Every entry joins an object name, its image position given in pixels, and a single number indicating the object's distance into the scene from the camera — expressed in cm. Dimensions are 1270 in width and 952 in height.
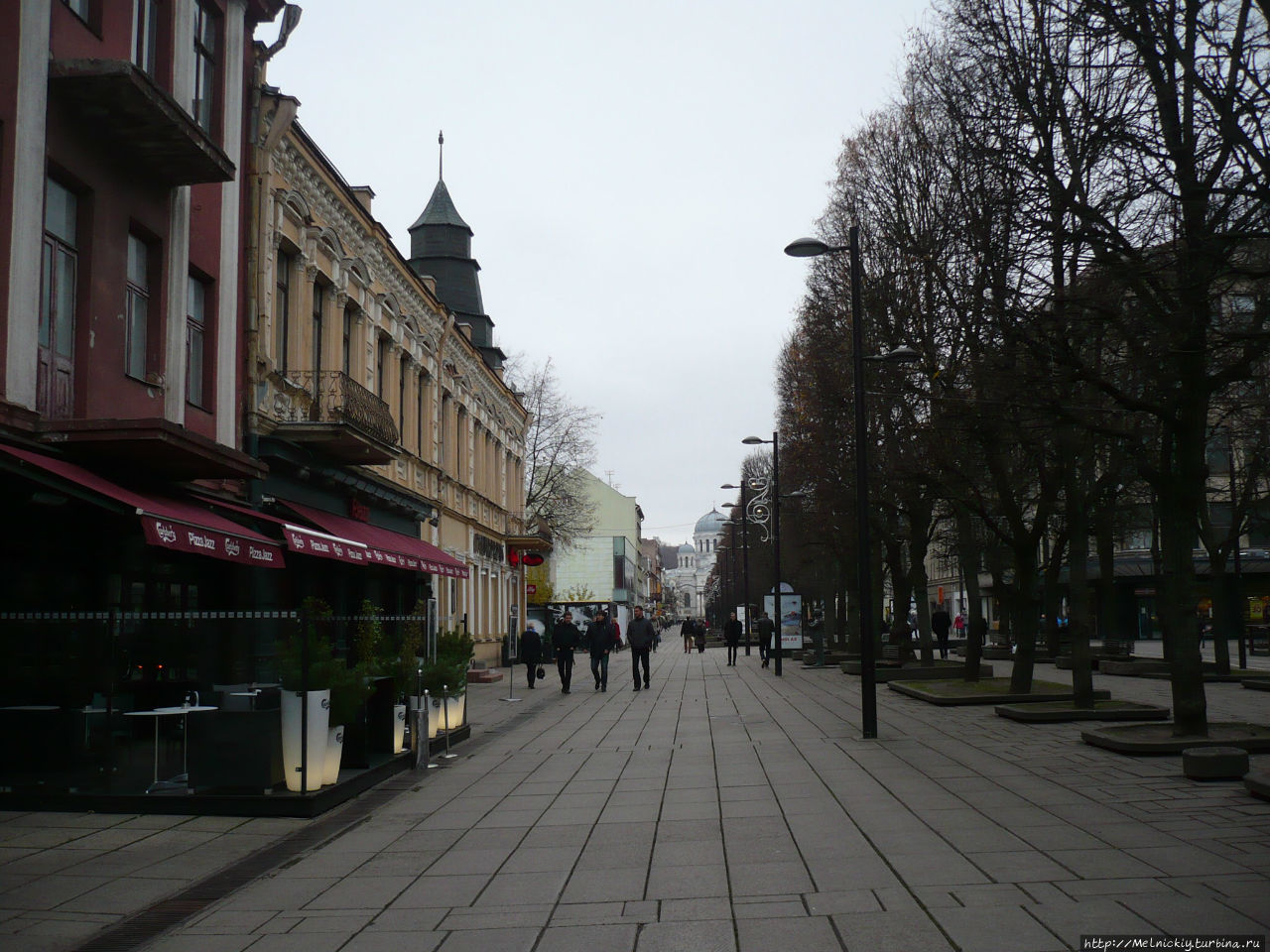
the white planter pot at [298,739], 1082
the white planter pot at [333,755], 1114
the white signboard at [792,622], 4425
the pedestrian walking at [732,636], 4307
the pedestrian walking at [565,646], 2669
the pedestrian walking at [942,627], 4159
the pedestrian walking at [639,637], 2747
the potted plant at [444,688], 1473
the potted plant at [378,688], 1307
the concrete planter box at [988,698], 1933
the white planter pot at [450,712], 1575
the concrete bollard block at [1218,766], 1077
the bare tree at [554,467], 5678
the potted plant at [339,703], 1121
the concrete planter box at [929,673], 2727
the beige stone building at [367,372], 1939
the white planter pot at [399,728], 1401
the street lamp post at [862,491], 1588
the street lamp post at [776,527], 3434
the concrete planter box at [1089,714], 1680
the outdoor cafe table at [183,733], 1050
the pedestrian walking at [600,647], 2764
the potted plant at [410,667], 1386
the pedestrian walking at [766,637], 3969
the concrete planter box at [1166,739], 1266
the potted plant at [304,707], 1080
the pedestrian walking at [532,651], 2875
